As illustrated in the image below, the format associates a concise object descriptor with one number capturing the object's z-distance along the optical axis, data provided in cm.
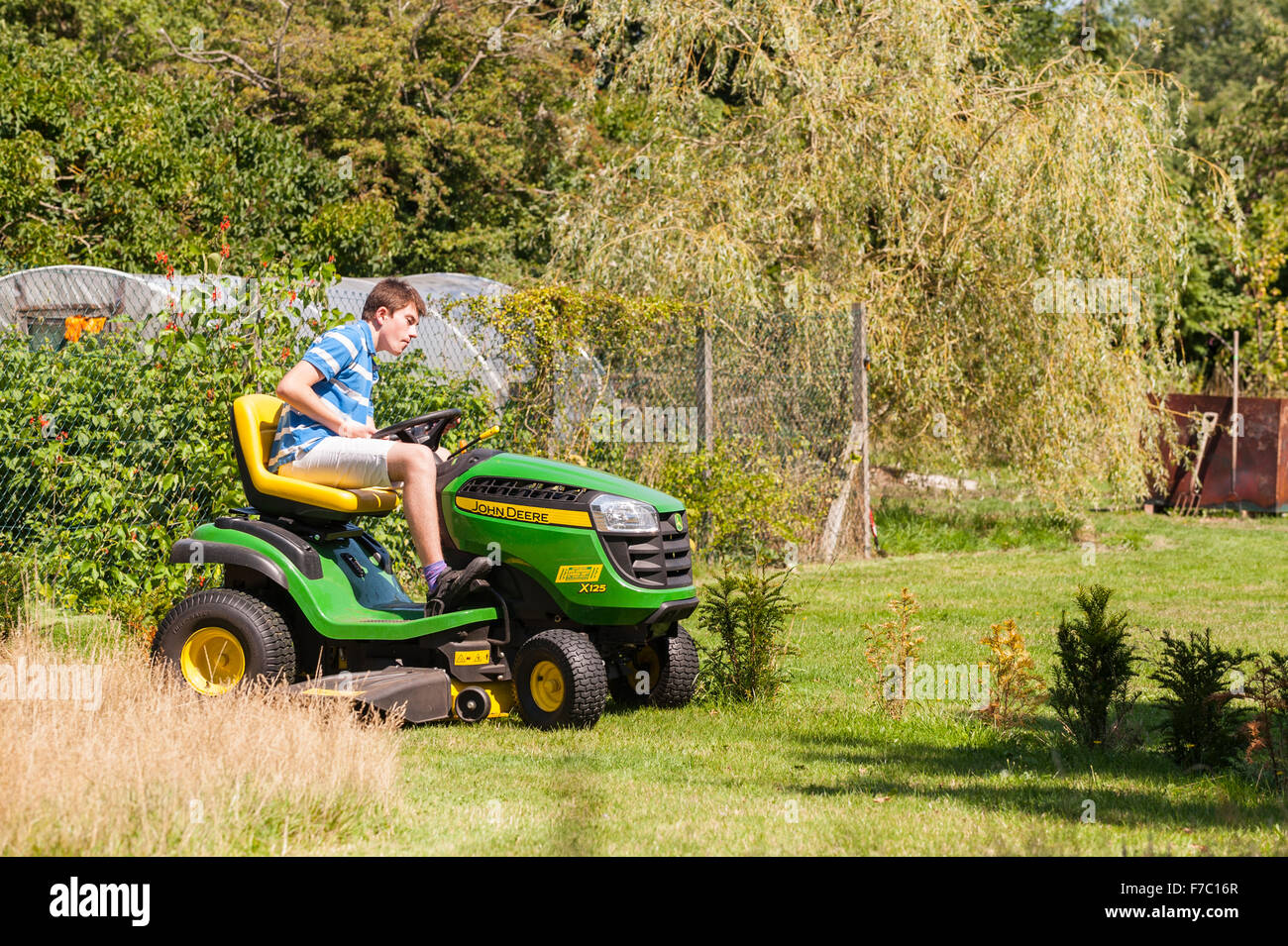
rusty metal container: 1814
